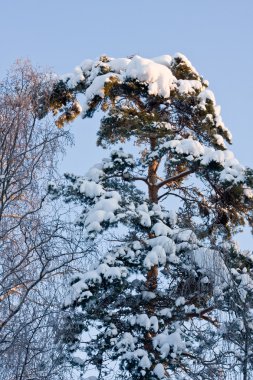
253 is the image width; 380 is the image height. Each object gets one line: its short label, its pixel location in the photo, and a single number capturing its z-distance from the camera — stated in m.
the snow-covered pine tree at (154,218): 18.59
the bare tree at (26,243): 13.99
